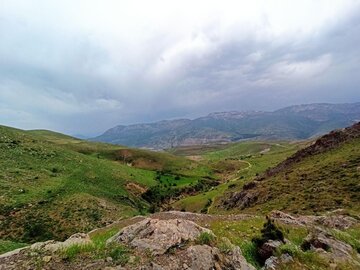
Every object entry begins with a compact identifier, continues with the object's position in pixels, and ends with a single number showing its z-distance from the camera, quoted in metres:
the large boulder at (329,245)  15.56
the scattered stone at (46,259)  11.79
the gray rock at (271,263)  13.82
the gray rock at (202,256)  12.46
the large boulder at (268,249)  14.88
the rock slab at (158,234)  13.48
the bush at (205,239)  14.11
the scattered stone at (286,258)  14.15
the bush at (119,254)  12.07
